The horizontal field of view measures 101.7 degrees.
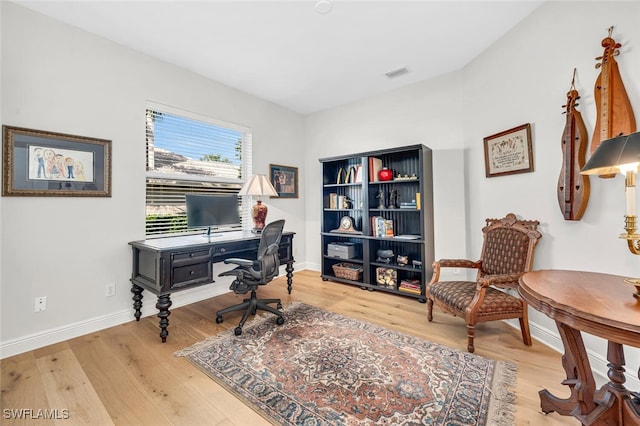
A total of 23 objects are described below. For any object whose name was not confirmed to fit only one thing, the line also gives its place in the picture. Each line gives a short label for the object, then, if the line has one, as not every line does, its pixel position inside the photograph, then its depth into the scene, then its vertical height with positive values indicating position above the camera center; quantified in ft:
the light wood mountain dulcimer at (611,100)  5.15 +2.26
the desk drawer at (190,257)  7.54 -1.21
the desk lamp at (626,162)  3.35 +0.66
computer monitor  8.91 +0.19
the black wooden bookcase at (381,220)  10.35 -0.26
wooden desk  7.32 -1.40
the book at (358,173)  11.96 +1.90
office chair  7.88 -1.74
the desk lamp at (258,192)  10.63 +0.99
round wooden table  2.93 -1.32
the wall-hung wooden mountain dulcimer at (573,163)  6.02 +1.15
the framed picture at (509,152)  7.54 +1.89
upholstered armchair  6.60 -1.80
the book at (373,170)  11.57 +1.97
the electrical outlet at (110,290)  8.21 -2.28
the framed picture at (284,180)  13.51 +1.93
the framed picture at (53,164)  6.72 +1.52
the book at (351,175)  12.31 +1.86
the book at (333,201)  13.17 +0.70
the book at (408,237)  10.38 -0.94
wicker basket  12.02 -2.66
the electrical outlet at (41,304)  7.03 -2.33
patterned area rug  4.69 -3.54
